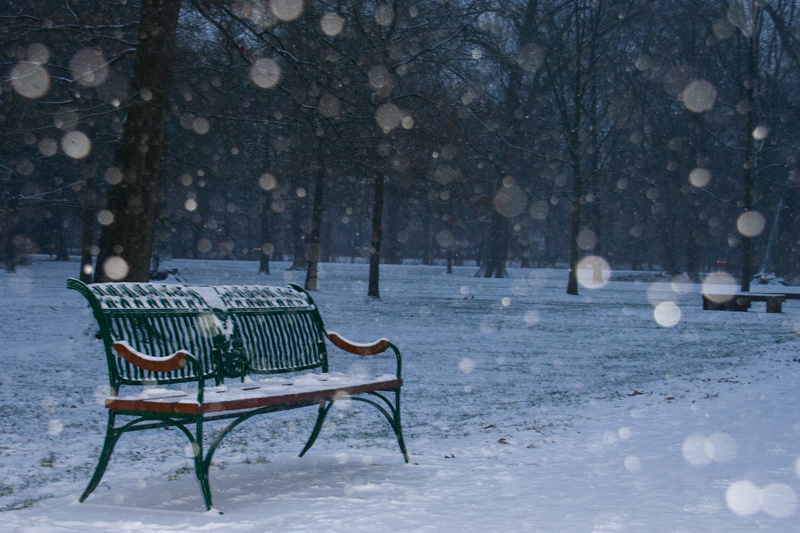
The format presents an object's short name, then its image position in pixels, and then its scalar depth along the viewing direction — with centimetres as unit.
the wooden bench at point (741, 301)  2055
